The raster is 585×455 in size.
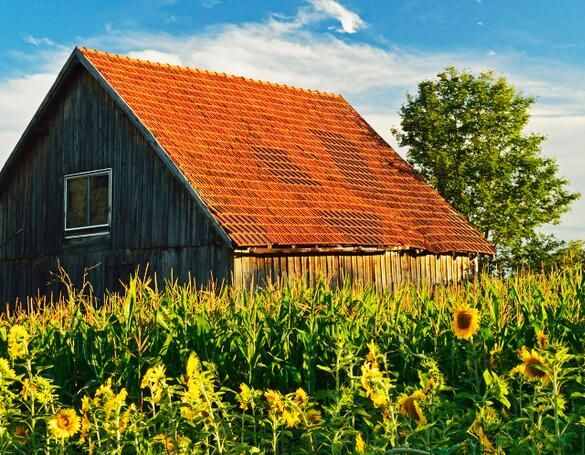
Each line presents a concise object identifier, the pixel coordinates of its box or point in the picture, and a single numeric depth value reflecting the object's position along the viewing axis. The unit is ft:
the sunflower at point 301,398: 19.27
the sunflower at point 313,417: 20.40
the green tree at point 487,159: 118.62
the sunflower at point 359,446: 16.58
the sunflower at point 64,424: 20.40
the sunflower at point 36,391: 23.09
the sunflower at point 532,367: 18.25
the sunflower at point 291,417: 18.48
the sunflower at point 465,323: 19.74
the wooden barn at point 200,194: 61.16
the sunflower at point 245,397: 20.21
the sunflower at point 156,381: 20.06
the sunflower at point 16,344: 25.62
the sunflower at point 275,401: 18.62
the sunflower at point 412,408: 17.03
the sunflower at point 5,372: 25.18
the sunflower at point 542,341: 20.16
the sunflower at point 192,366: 19.02
